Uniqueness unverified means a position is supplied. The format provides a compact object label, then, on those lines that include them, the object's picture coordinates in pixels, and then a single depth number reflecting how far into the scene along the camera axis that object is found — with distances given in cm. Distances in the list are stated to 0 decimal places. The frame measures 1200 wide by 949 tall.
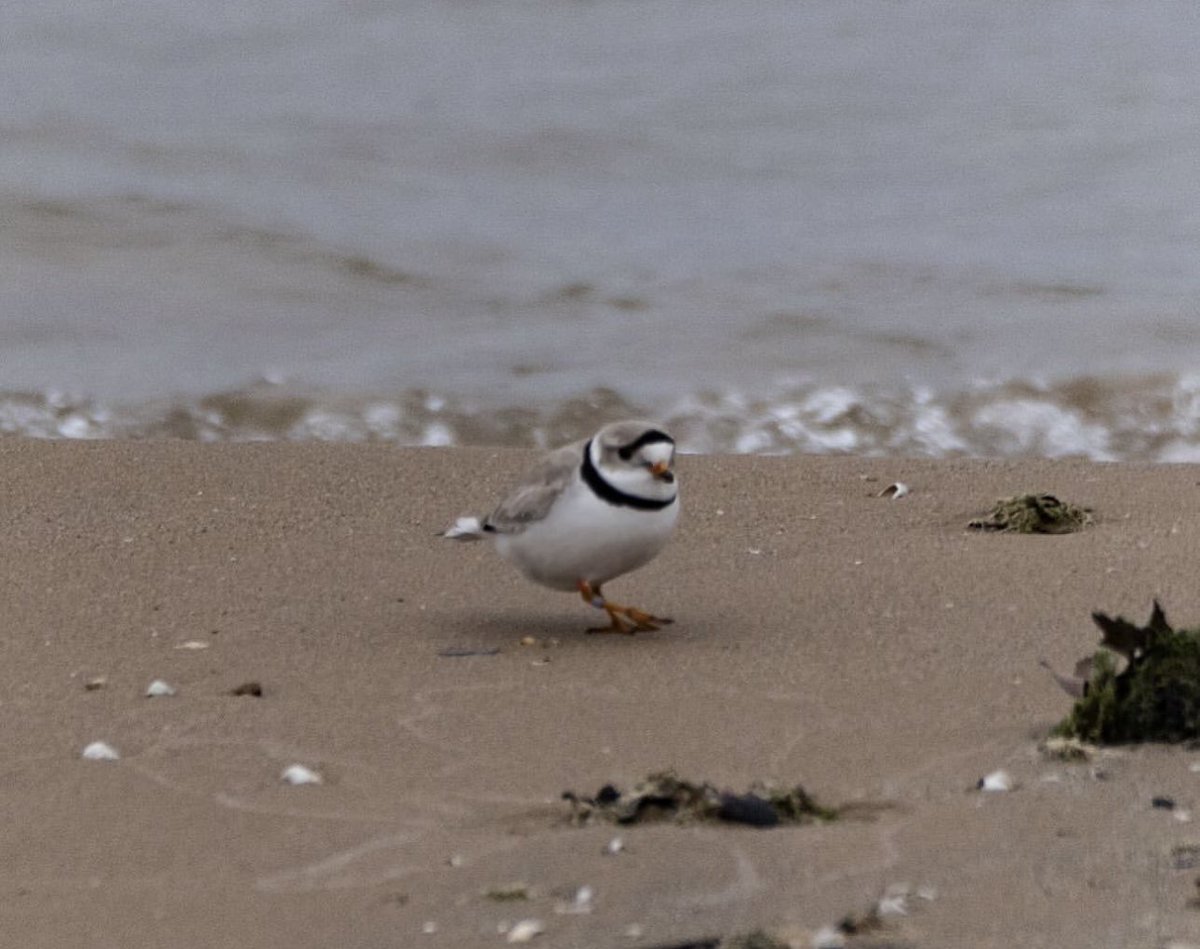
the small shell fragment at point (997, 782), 712
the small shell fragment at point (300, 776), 758
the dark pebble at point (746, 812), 670
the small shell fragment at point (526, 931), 582
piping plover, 940
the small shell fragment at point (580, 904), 601
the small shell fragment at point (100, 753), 793
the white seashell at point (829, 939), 557
